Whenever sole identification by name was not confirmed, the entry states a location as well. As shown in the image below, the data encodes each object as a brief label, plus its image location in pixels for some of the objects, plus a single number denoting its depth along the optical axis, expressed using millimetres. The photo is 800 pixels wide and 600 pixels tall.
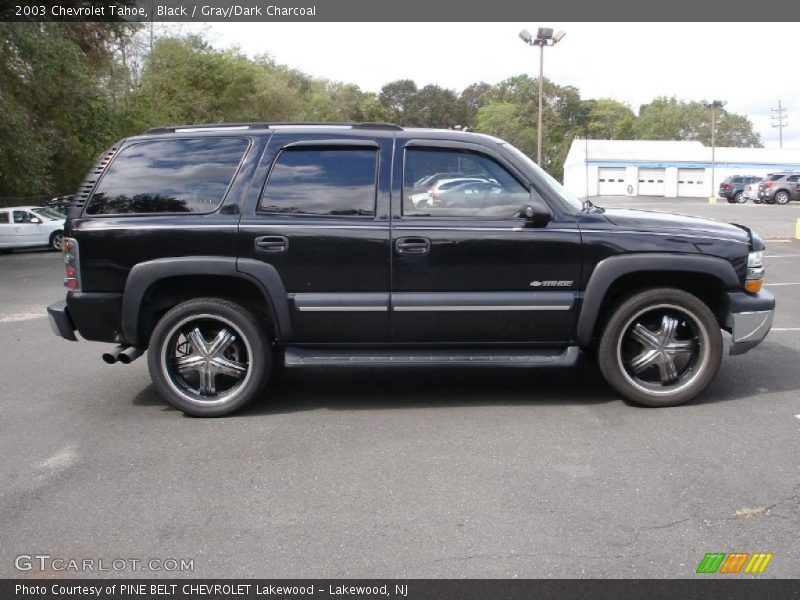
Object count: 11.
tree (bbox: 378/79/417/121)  93250
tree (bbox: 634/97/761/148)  110688
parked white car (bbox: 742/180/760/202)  43741
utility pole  86250
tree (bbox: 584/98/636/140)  105650
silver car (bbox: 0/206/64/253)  21203
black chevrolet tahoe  4992
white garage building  66375
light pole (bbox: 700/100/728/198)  57588
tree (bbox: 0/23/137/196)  21219
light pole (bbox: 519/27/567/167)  29922
